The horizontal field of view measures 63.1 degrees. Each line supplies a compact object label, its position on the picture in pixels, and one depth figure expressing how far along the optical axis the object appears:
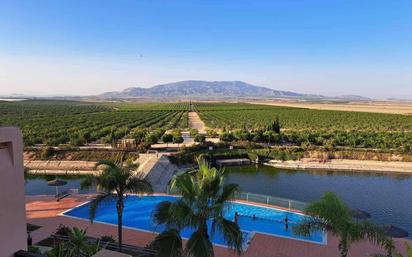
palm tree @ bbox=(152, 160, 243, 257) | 8.58
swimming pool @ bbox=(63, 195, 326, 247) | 18.03
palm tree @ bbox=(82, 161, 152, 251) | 13.11
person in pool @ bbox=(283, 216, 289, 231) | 18.58
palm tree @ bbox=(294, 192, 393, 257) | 10.65
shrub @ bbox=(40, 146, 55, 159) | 38.91
